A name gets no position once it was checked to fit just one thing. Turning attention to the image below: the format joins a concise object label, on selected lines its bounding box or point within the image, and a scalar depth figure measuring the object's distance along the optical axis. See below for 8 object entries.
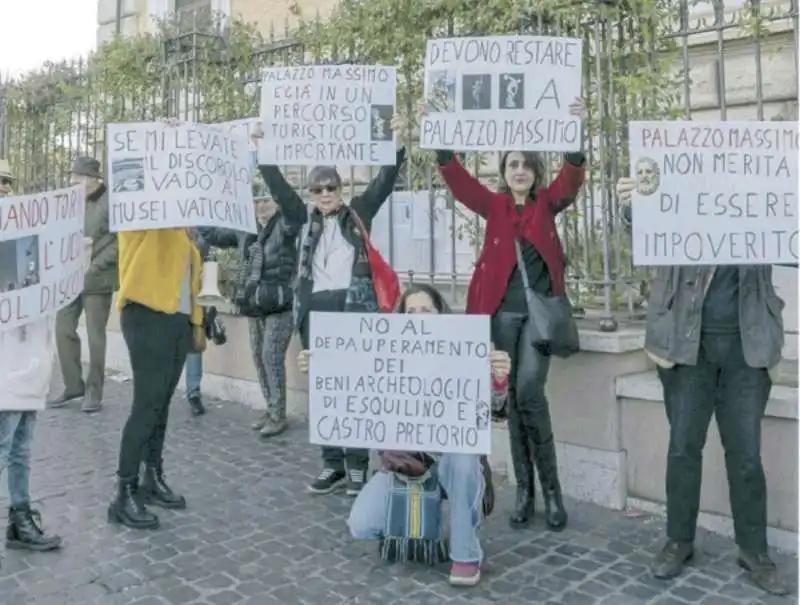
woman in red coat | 4.67
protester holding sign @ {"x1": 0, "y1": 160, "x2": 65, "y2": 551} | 4.25
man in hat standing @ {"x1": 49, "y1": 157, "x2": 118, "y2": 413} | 7.44
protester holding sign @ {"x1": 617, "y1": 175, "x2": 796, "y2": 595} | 3.95
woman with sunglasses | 5.29
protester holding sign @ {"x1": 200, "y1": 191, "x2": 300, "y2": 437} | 6.48
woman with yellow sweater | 4.62
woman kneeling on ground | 4.02
